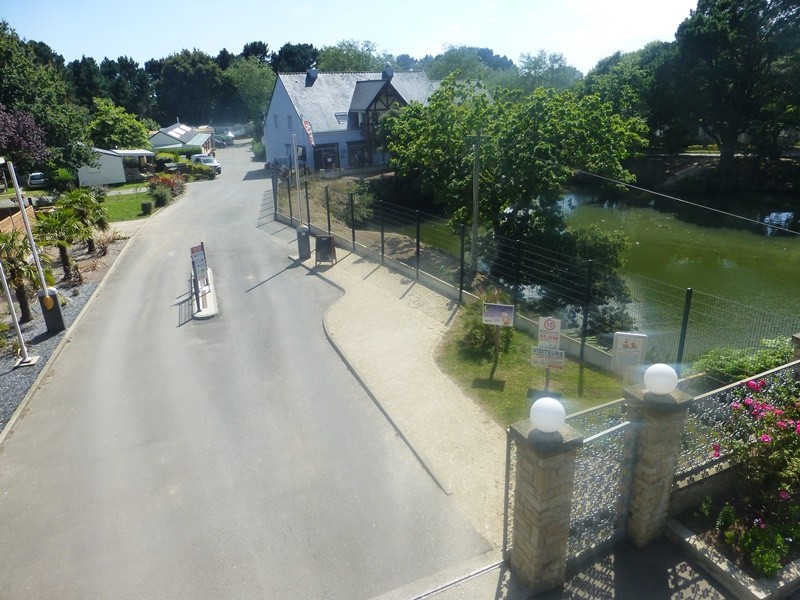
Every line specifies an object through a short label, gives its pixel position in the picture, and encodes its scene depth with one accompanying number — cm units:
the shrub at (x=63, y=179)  3650
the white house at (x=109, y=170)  3831
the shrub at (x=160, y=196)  2984
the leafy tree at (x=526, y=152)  1841
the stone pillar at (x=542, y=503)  520
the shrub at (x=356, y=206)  2676
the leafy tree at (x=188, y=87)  8225
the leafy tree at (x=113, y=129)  4469
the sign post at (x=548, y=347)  902
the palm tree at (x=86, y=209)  1878
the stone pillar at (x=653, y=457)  575
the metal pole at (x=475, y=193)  1647
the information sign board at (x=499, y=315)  1048
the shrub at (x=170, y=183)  3266
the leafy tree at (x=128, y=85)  7888
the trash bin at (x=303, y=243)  1914
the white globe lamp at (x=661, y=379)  563
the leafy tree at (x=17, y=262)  1300
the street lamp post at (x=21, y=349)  1144
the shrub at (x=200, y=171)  4072
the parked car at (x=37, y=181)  3784
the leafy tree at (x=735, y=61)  3544
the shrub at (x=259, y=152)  5414
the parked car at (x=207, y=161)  4216
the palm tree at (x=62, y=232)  1645
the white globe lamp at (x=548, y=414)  511
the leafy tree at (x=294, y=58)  9113
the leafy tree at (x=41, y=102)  3003
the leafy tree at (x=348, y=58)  6881
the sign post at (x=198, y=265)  1512
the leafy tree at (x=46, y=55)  7344
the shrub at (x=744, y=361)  858
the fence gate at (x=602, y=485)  589
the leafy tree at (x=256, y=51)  9825
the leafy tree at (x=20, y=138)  2523
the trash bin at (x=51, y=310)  1312
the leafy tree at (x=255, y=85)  7362
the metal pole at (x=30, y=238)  1256
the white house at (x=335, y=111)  4047
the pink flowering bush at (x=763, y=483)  595
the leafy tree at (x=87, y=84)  7388
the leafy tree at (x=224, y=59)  9631
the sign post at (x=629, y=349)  874
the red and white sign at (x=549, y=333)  904
